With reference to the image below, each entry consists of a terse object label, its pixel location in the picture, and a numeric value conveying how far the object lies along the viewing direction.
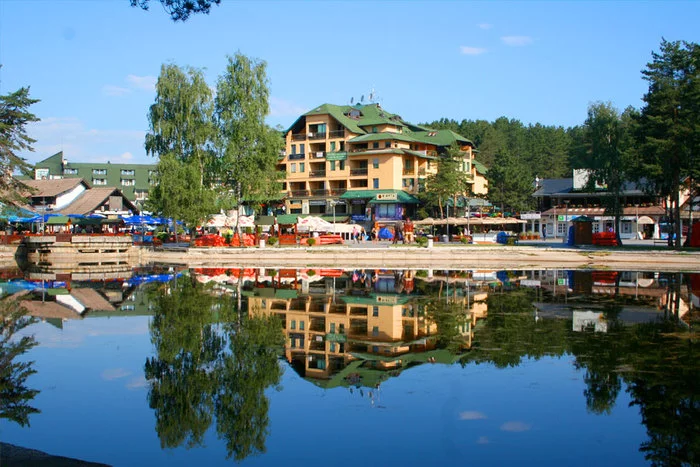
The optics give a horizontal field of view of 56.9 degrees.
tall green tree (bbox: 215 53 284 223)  54.75
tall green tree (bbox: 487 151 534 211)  82.50
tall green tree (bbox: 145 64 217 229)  55.53
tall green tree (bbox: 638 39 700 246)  42.28
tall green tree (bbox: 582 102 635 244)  51.19
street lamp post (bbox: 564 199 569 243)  76.75
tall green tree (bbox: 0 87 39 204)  50.66
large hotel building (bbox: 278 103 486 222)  78.56
